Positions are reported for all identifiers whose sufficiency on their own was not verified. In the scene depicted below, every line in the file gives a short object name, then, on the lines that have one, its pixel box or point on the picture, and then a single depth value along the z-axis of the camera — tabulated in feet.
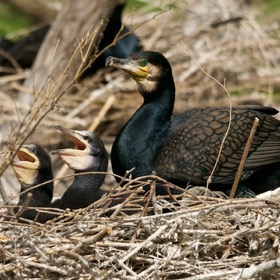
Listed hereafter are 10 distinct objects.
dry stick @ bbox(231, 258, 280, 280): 42.06
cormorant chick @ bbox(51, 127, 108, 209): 49.88
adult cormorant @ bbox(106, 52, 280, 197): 51.49
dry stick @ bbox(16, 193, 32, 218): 42.27
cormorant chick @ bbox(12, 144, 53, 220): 49.80
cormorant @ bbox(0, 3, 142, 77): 78.69
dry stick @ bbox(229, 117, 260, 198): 46.70
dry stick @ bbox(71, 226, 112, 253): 41.50
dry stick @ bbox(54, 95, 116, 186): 73.83
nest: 41.86
